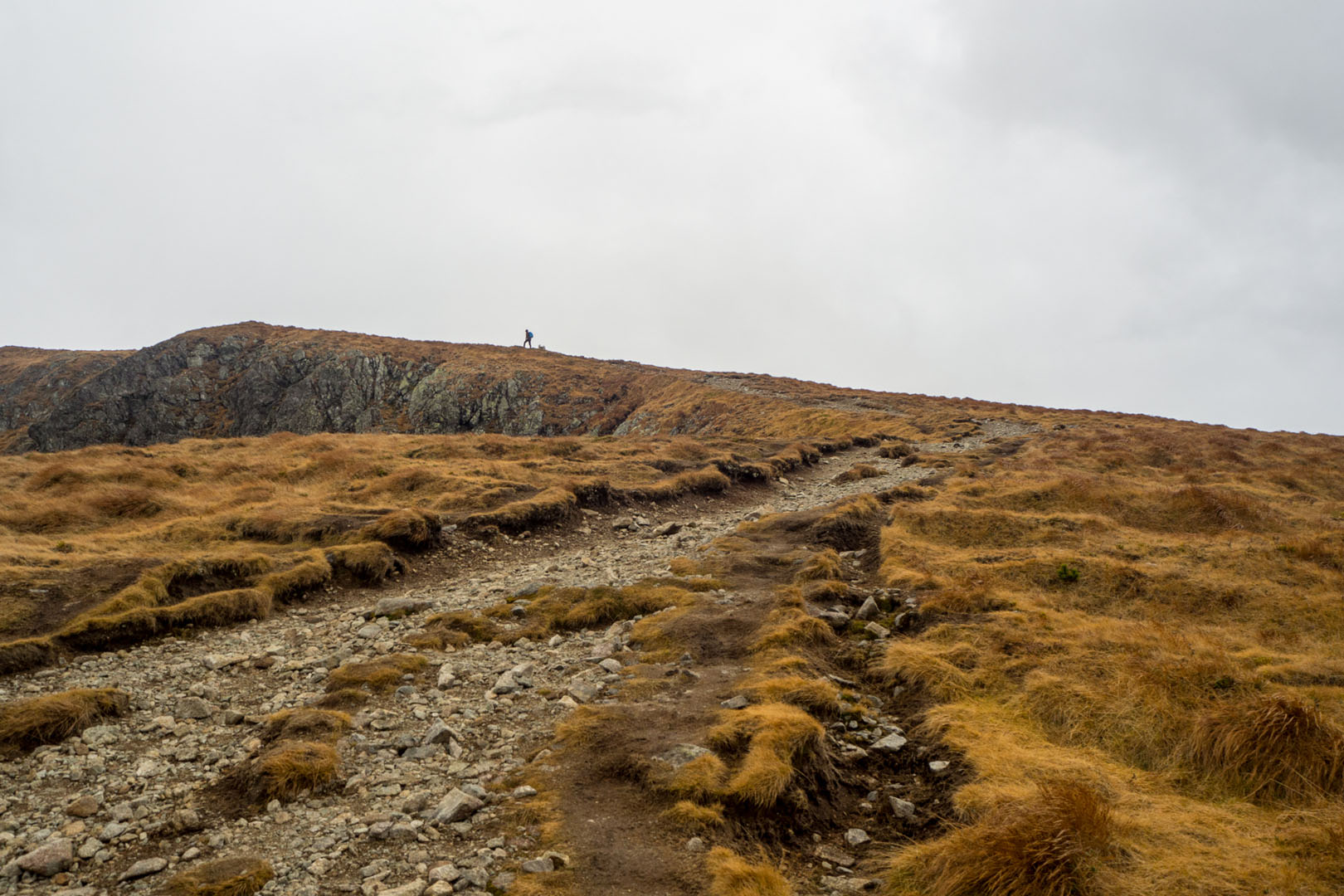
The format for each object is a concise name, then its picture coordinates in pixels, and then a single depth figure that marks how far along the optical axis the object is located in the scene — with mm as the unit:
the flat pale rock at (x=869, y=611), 15844
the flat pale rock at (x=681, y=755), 9312
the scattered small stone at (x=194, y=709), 11422
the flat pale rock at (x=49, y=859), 7430
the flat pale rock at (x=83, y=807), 8492
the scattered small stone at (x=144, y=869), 7402
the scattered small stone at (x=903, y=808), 8805
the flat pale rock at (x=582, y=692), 11906
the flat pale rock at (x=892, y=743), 10484
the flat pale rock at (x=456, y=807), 8289
